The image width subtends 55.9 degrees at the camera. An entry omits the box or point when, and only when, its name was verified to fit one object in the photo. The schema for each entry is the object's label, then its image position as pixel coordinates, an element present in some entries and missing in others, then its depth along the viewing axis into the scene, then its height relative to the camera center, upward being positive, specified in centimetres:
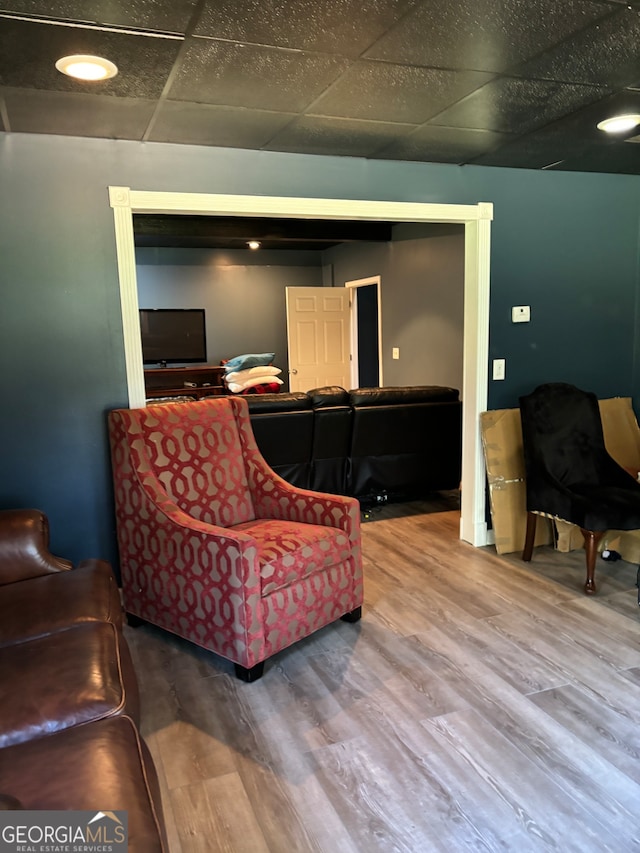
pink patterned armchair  240 -86
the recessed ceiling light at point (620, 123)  275 +96
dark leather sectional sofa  411 -71
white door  774 +2
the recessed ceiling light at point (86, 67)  196 +92
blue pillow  750 -26
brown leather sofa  120 -87
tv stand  762 -51
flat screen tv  775 +9
